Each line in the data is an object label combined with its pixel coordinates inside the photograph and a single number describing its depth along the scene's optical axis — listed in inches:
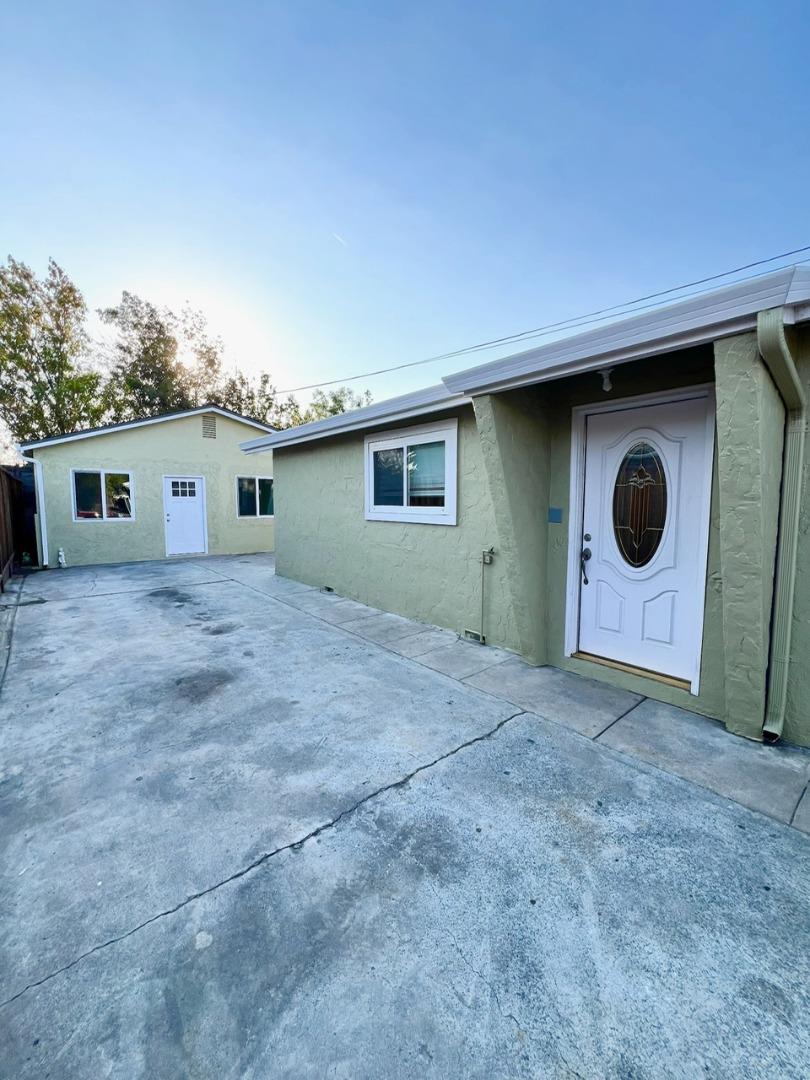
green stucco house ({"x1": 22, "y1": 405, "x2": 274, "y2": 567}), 406.9
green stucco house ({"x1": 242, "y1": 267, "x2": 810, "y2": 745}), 103.3
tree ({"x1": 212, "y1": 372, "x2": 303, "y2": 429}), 972.6
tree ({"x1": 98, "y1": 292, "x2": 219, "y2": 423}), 831.1
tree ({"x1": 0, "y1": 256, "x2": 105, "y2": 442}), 671.1
